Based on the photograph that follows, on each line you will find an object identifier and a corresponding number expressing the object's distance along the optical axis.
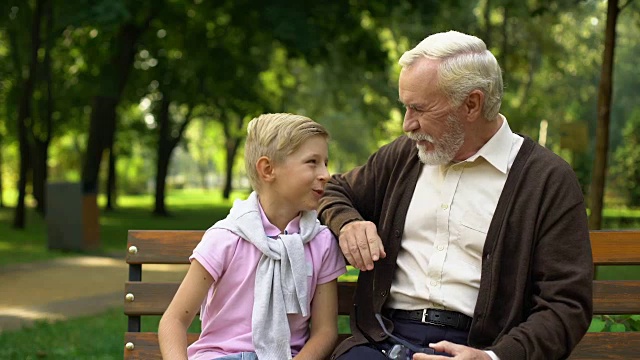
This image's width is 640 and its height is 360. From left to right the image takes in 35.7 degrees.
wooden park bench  3.80
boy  3.28
